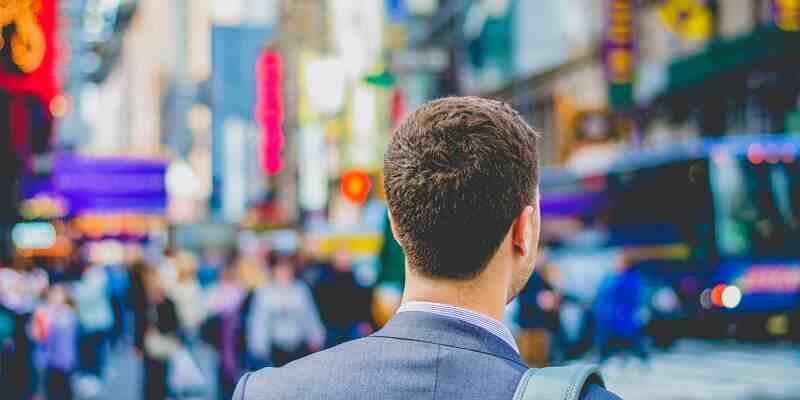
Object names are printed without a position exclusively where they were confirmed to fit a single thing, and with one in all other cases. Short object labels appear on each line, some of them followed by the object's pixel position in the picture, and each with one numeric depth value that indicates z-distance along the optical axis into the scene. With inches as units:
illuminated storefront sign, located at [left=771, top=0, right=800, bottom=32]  705.0
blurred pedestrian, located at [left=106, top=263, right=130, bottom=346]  698.2
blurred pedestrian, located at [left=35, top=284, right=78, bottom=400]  506.3
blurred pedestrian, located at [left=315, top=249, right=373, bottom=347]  430.3
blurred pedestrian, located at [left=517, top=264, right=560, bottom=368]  470.3
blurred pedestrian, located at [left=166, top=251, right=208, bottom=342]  428.1
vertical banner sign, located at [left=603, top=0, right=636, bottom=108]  999.0
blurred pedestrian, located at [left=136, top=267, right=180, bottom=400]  413.4
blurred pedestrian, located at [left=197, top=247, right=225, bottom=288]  1013.0
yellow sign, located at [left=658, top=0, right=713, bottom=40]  877.8
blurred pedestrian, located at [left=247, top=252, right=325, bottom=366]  398.0
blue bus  657.0
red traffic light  1006.4
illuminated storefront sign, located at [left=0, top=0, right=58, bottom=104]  421.7
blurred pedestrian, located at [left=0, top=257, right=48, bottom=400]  442.6
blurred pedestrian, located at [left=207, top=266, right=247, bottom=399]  434.6
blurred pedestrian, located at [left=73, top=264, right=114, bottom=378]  557.3
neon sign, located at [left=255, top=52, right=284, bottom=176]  1936.5
